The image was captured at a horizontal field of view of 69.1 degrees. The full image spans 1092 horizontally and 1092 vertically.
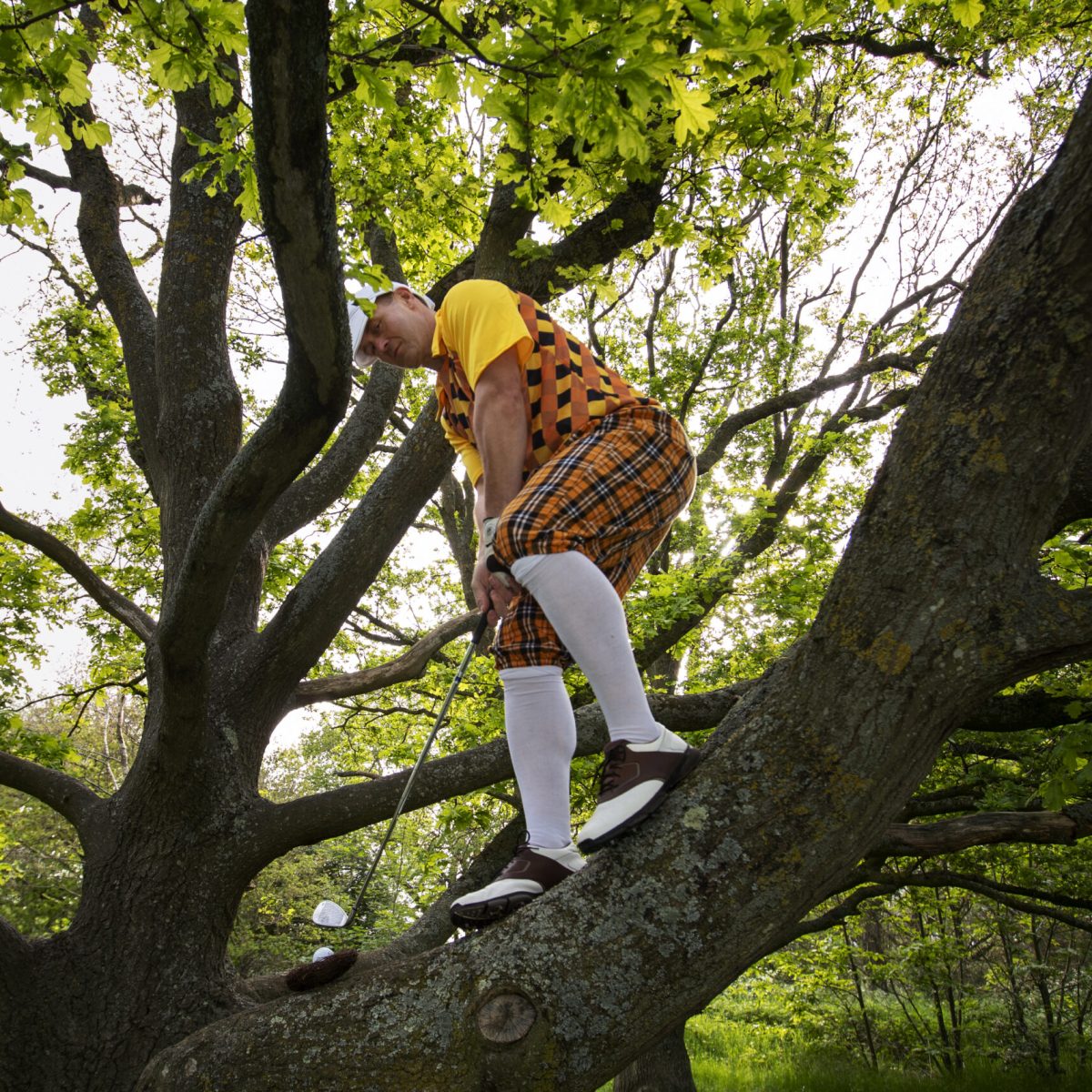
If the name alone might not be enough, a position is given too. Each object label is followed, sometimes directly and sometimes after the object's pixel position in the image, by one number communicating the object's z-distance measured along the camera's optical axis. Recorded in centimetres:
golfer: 190
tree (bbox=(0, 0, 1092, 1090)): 152
